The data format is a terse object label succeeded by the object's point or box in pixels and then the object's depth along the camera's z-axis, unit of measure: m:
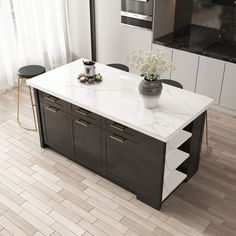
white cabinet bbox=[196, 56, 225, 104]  4.50
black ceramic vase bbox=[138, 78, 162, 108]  3.11
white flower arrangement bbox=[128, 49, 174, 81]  3.04
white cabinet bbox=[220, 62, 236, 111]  4.40
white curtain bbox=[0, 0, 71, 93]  5.08
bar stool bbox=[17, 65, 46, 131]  4.14
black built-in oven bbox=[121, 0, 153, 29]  4.77
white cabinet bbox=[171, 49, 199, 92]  4.67
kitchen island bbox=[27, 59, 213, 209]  3.07
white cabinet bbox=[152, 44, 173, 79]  4.82
